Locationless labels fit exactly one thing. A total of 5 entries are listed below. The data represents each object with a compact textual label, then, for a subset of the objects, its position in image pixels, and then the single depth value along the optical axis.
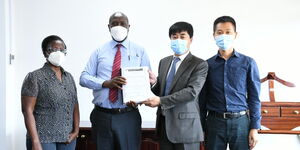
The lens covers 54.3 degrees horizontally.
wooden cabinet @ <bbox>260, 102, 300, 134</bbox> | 2.67
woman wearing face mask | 1.71
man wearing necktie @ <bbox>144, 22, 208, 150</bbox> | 1.89
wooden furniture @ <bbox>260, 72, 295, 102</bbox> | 2.88
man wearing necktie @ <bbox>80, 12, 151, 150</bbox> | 1.99
